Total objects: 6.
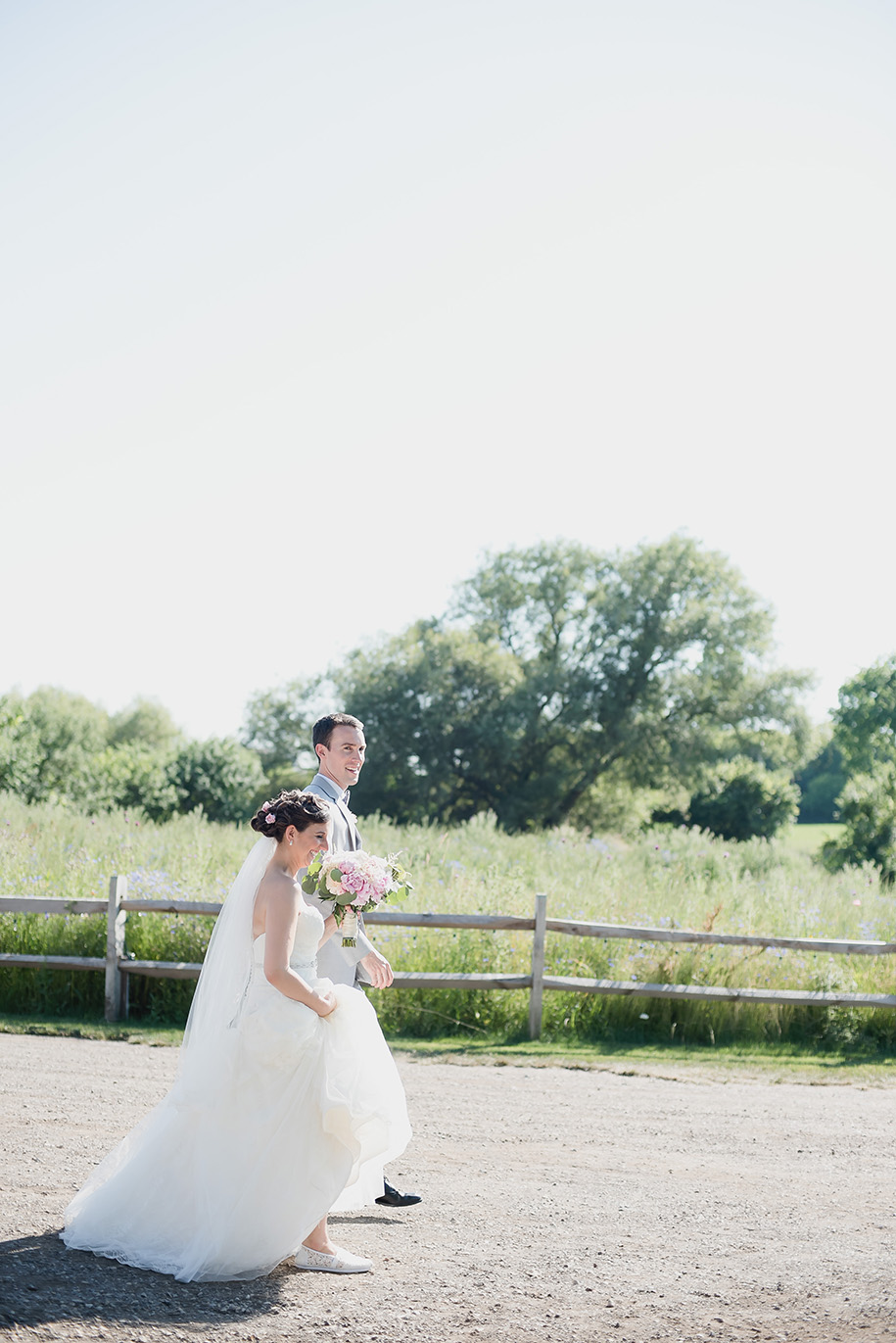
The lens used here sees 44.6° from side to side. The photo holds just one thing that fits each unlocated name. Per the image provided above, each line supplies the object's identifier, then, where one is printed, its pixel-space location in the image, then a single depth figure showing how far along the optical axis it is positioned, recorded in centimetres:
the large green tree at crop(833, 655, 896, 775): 4491
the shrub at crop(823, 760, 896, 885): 2555
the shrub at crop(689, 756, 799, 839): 3669
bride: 430
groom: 513
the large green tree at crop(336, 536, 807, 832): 3694
